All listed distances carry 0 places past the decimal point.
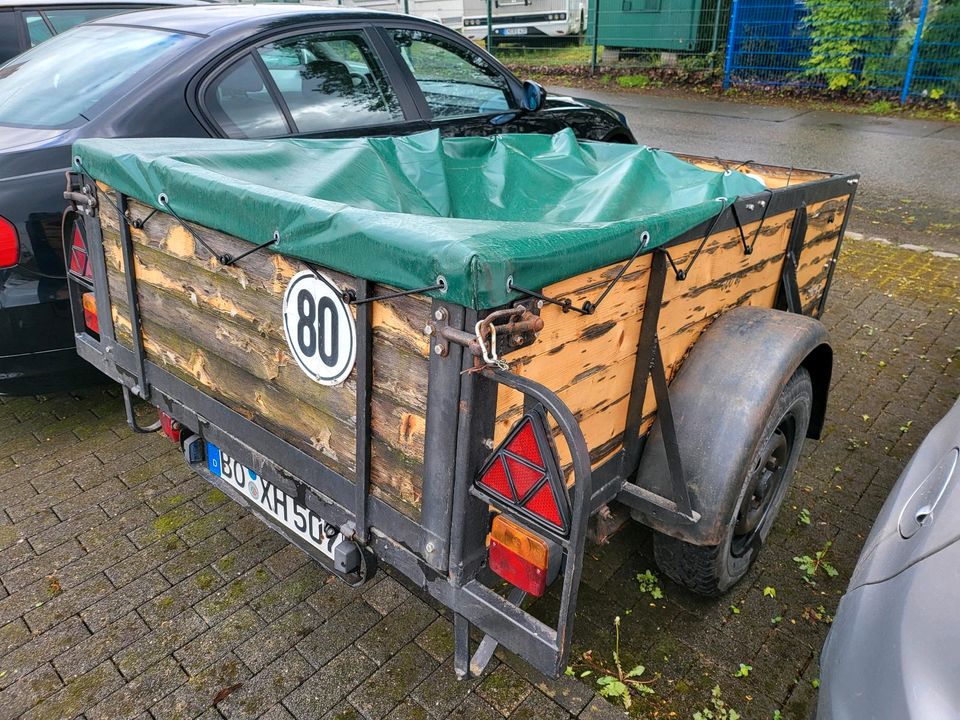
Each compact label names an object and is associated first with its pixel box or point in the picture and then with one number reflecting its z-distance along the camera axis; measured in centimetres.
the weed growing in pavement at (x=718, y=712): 230
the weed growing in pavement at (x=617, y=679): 237
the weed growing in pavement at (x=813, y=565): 289
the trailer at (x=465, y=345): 160
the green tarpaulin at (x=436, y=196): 153
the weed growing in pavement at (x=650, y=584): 279
